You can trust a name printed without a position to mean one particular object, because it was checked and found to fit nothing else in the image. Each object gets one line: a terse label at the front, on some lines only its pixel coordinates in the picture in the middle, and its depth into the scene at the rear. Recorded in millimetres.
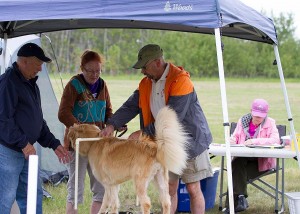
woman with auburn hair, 8211
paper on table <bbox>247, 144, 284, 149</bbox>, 10122
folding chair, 10533
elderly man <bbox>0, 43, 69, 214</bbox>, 6949
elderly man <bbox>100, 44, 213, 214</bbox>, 7731
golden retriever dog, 7227
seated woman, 10545
